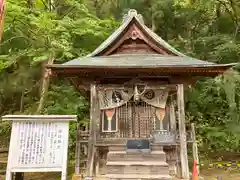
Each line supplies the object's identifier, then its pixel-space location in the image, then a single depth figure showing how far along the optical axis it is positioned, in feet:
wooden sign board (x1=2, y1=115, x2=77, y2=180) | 15.68
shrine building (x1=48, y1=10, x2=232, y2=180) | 19.73
